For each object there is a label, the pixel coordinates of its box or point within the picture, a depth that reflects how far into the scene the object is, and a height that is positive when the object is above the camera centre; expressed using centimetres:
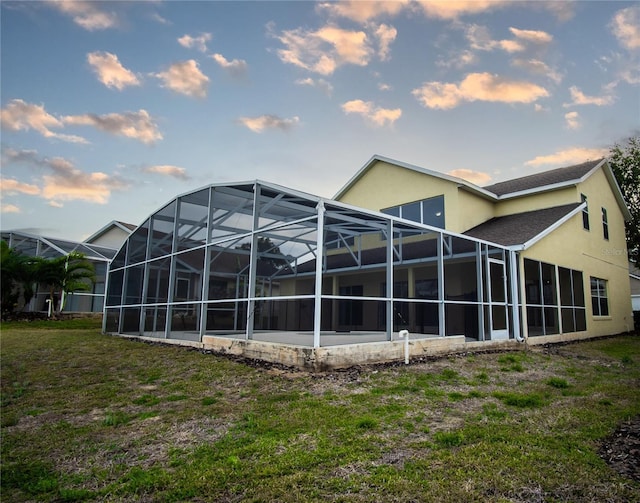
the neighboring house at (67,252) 1808 +225
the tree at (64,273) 1589 +108
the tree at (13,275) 1573 +93
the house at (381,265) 877 +138
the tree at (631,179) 2303 +816
